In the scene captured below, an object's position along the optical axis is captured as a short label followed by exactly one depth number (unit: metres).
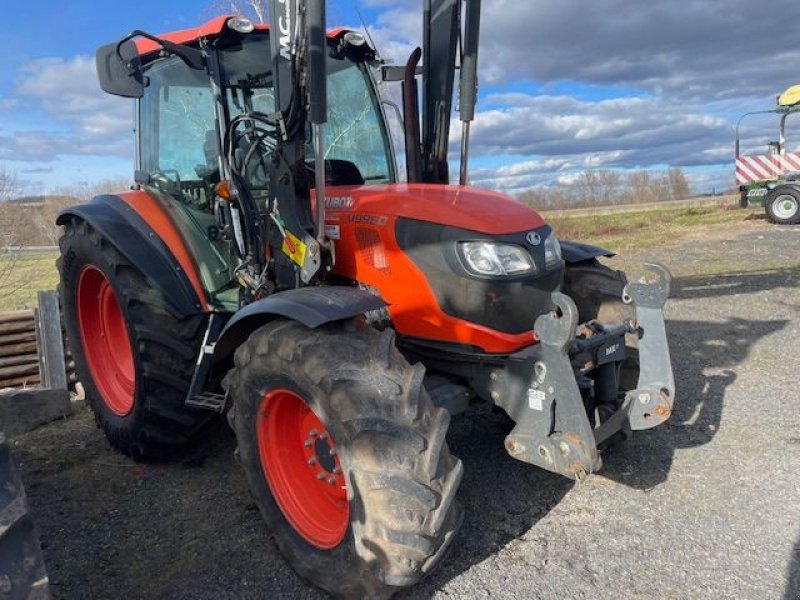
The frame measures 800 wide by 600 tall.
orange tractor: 2.46
